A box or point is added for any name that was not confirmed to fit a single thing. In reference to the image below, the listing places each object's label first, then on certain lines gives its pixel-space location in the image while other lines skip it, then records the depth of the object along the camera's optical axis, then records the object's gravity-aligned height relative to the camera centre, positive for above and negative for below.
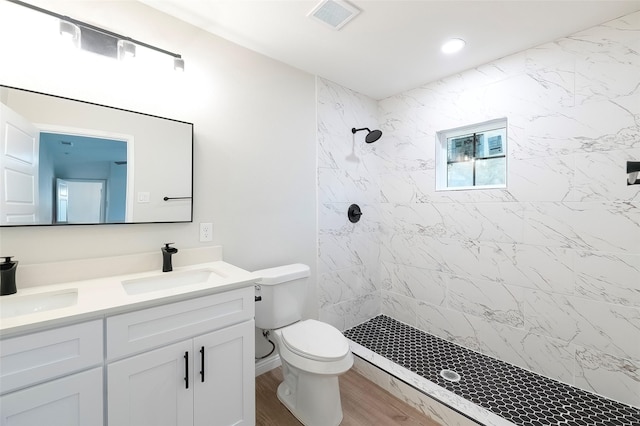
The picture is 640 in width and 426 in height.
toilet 1.50 -0.78
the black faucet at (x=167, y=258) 1.51 -0.26
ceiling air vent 1.52 +1.17
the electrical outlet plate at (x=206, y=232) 1.73 -0.13
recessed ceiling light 1.86 +1.19
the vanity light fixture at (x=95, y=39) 1.25 +0.86
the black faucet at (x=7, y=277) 1.10 -0.27
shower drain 1.85 -1.14
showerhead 2.55 +0.72
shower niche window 2.20 +0.49
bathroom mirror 1.20 +0.24
